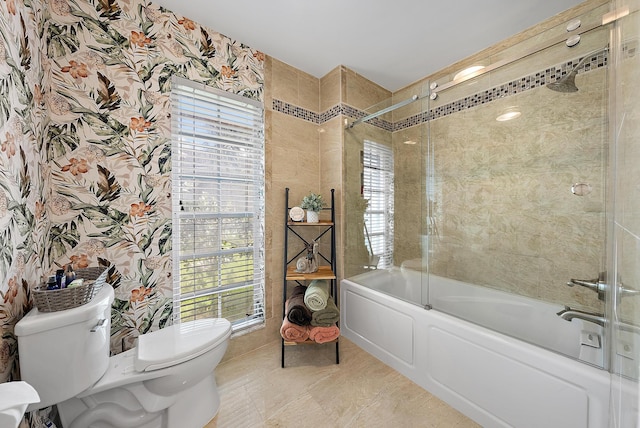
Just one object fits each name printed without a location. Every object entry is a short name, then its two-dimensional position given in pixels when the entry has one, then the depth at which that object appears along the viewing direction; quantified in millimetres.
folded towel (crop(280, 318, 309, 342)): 1666
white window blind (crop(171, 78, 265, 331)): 1637
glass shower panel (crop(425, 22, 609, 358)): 1397
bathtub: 1040
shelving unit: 1967
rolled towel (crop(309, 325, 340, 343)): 1683
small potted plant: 1976
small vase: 1994
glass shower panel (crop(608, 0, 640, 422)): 572
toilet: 936
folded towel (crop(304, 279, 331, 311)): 1692
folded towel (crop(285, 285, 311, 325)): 1697
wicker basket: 968
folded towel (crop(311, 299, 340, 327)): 1713
